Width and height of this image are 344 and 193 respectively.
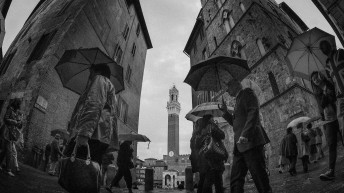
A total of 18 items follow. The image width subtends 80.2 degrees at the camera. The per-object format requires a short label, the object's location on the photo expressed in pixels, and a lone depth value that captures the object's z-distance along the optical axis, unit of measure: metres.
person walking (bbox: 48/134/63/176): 7.67
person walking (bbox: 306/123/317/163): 8.52
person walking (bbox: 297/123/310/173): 6.70
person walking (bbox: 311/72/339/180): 3.44
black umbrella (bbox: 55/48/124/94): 4.08
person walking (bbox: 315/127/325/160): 9.03
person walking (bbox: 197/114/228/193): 3.66
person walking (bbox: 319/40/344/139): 3.23
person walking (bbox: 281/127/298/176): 6.64
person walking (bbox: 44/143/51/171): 8.36
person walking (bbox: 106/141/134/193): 5.84
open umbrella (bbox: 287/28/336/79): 5.02
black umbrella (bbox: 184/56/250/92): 4.96
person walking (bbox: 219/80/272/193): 2.67
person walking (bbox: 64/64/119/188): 2.31
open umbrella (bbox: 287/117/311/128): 9.50
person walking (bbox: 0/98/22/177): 4.94
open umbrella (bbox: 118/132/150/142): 7.90
